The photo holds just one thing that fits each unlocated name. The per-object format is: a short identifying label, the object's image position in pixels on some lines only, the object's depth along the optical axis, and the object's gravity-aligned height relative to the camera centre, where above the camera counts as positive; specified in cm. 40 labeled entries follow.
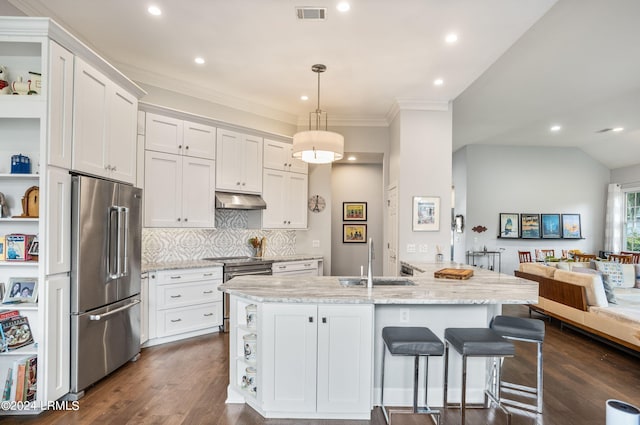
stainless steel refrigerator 278 -57
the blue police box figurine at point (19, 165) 267 +38
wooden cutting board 335 -56
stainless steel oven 458 -73
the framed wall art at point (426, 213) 499 +7
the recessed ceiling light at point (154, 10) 306 +184
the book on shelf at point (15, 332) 251 -89
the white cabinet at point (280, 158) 541 +94
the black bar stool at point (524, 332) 257 -85
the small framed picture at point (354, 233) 753 -35
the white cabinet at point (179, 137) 418 +101
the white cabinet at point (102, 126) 283 +80
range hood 475 +20
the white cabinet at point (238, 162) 485 +79
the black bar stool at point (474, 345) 224 -84
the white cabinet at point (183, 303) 399 -109
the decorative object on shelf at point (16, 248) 267 -27
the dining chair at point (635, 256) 798 -84
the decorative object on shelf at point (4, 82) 270 +103
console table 889 -105
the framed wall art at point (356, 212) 756 +10
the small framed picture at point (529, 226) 897 -19
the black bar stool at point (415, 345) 227 -85
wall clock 611 +24
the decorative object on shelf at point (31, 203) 269 +8
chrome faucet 272 -35
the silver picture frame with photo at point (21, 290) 264 -60
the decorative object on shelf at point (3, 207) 271 +5
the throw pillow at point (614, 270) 595 -88
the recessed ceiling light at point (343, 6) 290 +180
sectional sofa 397 -110
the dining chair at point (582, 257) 734 -84
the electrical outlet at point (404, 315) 278 -79
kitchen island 249 -95
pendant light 370 +77
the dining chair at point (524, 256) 856 -93
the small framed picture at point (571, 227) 904 -20
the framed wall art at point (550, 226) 898 -18
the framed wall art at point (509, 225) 898 -17
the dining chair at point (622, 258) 769 -87
